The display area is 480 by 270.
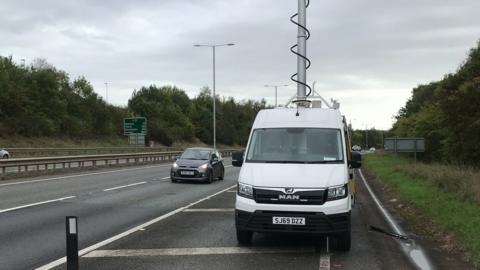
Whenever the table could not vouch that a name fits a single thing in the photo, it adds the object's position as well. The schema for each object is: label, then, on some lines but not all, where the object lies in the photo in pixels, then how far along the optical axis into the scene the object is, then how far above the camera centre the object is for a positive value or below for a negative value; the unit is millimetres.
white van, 7781 -734
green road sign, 48062 +623
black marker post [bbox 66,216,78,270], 5504 -1066
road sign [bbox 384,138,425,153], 32500 -874
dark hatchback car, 21906 -1388
